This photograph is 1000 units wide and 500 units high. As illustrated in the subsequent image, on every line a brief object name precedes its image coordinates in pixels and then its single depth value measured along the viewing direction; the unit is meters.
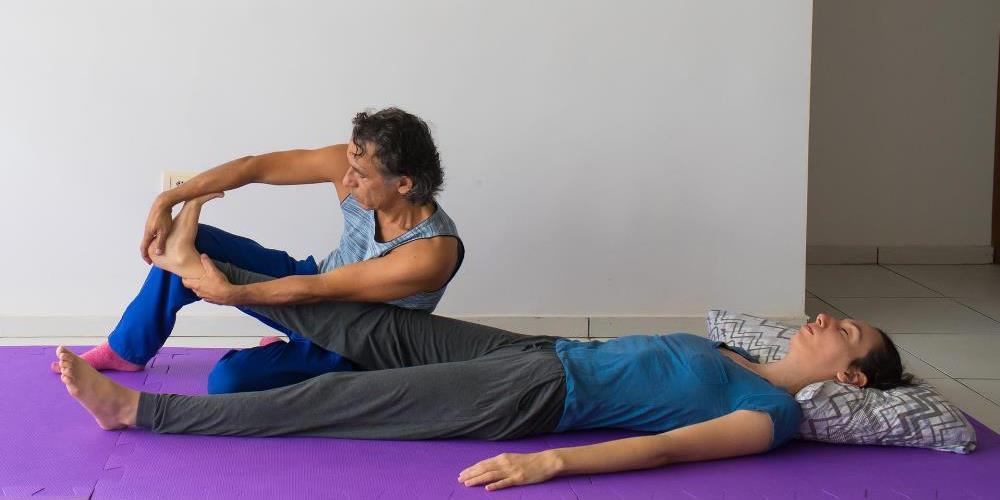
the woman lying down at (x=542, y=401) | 2.51
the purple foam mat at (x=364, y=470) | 2.31
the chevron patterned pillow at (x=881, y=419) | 2.65
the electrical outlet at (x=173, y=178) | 3.08
